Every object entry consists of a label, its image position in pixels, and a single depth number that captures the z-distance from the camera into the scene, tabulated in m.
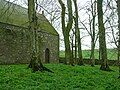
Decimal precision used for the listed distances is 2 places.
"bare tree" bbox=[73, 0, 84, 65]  16.78
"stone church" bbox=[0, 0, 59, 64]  18.09
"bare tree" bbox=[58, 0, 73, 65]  14.64
